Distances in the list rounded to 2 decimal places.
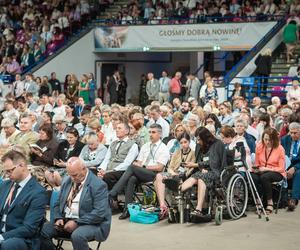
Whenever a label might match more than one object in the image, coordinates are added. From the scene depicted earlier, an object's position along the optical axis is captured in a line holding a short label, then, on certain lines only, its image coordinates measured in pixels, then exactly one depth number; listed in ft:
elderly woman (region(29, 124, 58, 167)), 33.35
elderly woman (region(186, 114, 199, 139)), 35.65
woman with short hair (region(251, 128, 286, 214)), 30.81
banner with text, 68.18
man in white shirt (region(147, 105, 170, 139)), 40.01
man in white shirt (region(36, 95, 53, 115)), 53.47
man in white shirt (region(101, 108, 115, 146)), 38.61
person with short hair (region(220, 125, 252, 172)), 31.53
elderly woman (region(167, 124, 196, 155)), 32.58
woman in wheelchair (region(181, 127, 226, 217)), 28.96
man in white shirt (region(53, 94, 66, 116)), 50.42
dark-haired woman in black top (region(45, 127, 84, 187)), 32.92
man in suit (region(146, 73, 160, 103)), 69.29
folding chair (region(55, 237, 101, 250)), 22.61
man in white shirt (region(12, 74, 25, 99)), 70.13
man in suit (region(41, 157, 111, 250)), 21.68
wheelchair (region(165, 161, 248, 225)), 29.07
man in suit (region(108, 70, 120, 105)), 73.77
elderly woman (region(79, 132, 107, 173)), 32.68
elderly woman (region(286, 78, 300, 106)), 51.14
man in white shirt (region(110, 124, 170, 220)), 30.76
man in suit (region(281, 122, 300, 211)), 31.40
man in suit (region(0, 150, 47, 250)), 20.21
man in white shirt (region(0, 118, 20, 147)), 36.17
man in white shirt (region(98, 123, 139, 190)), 31.73
